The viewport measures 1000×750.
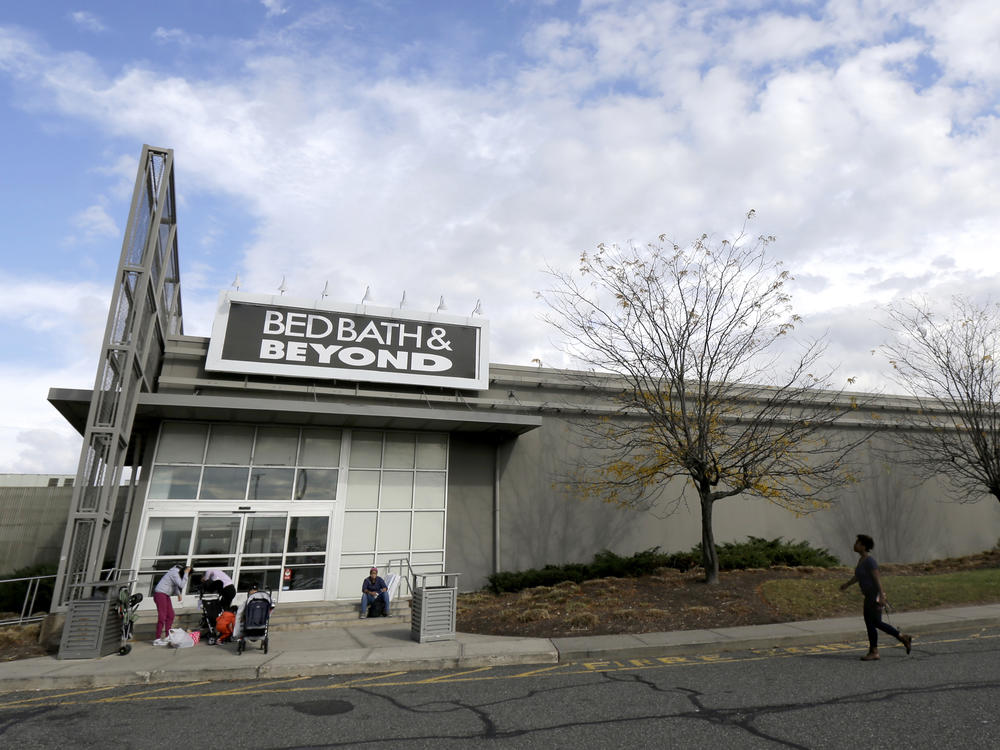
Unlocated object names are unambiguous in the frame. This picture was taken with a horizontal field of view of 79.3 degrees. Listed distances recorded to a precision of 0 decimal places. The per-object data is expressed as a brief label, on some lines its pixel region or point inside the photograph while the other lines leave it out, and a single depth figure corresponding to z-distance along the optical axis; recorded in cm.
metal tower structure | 1168
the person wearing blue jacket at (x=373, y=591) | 1455
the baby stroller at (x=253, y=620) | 1004
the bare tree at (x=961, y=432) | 1848
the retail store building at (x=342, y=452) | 1559
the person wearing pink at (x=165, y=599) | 1127
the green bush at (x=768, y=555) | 1627
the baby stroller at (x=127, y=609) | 1089
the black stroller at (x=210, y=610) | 1139
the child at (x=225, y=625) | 1079
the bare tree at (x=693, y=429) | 1423
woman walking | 832
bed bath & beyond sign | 1703
